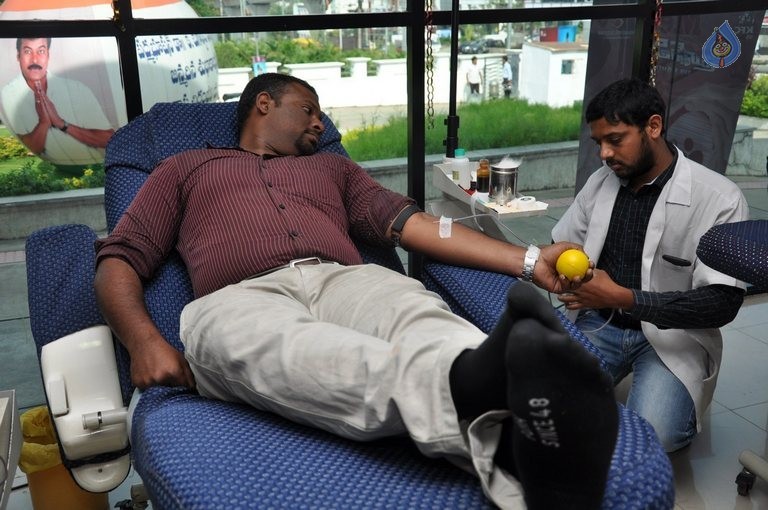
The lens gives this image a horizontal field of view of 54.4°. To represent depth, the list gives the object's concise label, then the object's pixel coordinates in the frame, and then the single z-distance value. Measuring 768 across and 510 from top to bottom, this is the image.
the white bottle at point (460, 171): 2.17
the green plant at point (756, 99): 3.54
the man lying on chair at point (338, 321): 0.97
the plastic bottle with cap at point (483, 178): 2.07
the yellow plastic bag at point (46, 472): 1.78
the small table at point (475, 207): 1.97
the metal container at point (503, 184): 1.98
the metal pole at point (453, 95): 2.22
